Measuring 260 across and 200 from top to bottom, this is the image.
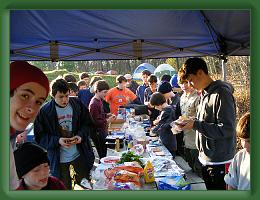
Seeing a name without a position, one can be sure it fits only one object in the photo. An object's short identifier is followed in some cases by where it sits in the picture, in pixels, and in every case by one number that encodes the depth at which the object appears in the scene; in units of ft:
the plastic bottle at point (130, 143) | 9.58
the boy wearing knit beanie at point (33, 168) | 4.02
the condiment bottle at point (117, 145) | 9.77
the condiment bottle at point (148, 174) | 6.54
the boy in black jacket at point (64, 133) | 7.76
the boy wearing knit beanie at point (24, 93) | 3.67
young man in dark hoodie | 6.07
